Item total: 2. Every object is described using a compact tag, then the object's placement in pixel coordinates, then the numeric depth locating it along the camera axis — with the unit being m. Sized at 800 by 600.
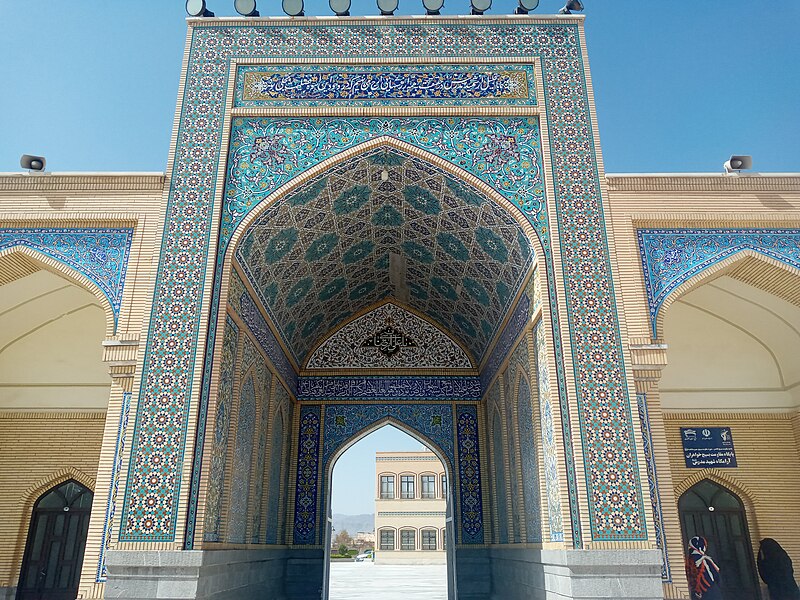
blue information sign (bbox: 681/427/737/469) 7.51
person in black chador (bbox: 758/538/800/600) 6.98
